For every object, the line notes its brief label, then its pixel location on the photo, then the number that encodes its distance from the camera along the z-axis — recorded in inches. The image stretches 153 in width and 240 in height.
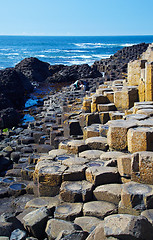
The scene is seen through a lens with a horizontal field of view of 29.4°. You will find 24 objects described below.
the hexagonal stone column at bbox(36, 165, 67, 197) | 205.8
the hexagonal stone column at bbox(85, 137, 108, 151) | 252.7
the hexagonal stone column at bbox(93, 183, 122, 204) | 178.1
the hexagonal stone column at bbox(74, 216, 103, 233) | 159.4
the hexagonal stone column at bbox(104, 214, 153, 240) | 124.6
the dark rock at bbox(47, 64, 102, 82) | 1190.9
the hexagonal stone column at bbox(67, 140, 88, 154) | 256.8
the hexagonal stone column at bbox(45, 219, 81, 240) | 154.5
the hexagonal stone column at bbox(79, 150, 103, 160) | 236.1
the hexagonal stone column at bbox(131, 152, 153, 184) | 175.0
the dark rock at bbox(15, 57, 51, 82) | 1245.6
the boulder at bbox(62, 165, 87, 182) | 203.2
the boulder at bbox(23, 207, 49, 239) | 165.6
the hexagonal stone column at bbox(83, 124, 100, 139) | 297.8
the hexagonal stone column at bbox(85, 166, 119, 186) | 192.2
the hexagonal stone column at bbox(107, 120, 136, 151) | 227.1
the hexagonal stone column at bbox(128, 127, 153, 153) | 203.3
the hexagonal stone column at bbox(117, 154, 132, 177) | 188.0
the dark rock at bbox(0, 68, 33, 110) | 803.5
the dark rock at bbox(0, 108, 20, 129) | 577.0
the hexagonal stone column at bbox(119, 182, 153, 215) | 161.5
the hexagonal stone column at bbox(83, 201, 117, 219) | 170.6
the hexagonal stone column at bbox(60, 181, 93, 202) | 187.0
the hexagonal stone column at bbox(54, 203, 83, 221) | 173.2
